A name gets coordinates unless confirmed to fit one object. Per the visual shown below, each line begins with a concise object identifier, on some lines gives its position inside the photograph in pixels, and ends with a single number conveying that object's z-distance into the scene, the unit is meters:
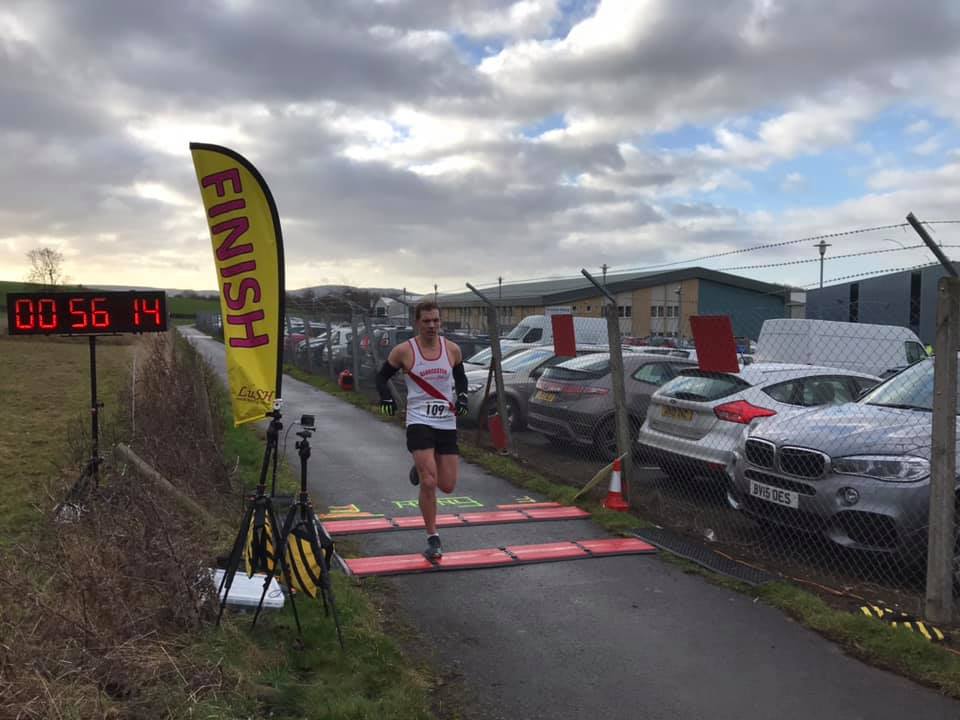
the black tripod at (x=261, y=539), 4.26
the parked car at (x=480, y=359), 14.53
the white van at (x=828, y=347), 14.64
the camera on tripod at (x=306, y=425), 4.50
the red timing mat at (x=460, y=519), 7.05
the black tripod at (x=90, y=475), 5.87
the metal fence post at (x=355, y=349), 18.16
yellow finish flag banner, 5.03
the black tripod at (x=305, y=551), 4.32
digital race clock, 6.08
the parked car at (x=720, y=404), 7.64
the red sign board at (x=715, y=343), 7.13
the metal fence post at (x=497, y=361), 10.44
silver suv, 5.32
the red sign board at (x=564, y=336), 9.80
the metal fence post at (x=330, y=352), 21.84
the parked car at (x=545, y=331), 22.09
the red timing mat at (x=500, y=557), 5.91
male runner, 5.95
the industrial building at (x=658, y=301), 30.14
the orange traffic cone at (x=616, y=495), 7.65
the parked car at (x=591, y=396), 9.98
